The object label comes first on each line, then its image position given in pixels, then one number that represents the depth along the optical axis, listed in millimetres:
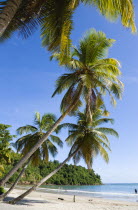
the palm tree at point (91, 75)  10203
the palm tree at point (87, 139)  13750
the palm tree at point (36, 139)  15749
